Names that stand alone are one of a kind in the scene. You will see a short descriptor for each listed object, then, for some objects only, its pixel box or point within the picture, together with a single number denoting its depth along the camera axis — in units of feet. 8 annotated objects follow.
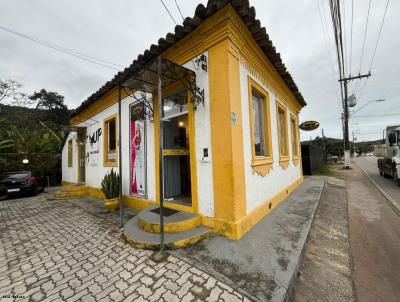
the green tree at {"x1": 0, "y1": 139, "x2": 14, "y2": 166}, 35.55
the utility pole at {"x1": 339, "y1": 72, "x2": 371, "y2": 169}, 50.18
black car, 25.64
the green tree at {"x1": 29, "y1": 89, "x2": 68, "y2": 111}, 84.43
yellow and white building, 10.33
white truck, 27.45
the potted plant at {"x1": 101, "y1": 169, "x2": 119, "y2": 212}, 16.98
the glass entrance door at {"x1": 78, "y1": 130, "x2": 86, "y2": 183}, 28.66
